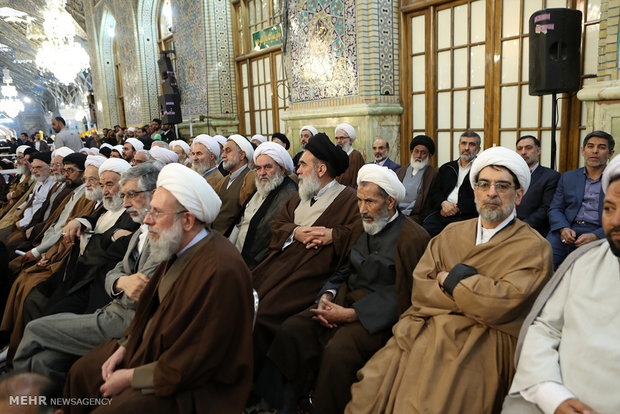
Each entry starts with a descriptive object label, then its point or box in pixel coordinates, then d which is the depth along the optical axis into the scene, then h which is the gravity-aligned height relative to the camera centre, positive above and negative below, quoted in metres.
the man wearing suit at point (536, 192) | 3.52 -0.52
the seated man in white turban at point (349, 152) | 5.38 -0.24
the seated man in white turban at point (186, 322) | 1.64 -0.69
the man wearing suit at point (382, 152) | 5.20 -0.23
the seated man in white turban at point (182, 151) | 6.64 -0.16
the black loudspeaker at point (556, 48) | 3.64 +0.62
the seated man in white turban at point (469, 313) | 1.73 -0.77
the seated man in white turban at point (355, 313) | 2.11 -0.90
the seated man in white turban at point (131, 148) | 6.77 -0.09
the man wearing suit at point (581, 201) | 3.13 -0.54
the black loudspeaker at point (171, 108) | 10.09 +0.71
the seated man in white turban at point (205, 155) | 4.92 -0.18
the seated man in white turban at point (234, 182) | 3.95 -0.41
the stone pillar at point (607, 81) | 3.47 +0.32
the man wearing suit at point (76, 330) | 2.31 -0.96
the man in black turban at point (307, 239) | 2.64 -0.65
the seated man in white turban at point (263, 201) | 3.38 -0.51
